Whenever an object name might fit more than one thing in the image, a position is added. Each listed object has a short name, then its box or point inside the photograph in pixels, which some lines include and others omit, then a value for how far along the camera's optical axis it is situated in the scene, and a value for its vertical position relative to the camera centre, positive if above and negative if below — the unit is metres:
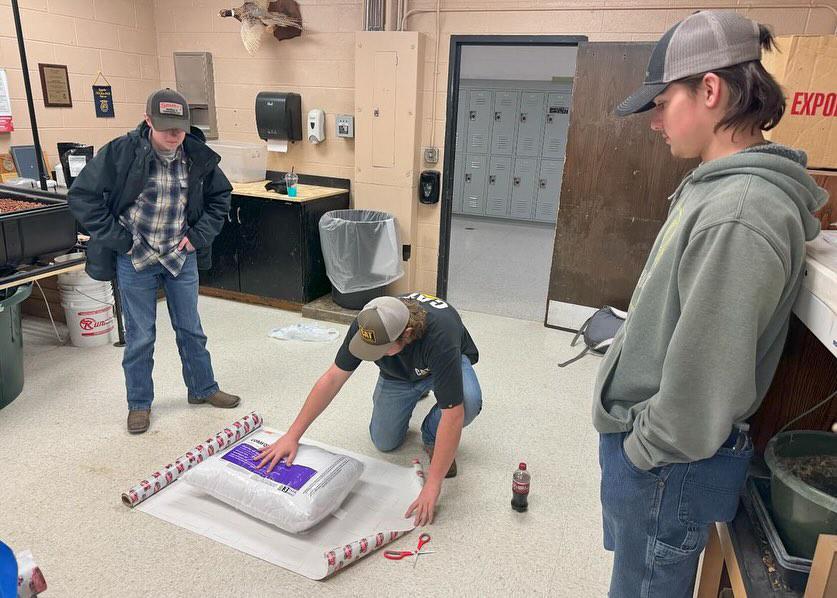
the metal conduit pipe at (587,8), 3.21 +0.76
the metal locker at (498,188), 7.64 -0.75
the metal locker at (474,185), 7.74 -0.74
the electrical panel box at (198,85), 4.69 +0.26
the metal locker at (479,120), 7.47 +0.11
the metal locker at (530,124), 7.25 +0.08
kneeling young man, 1.82 -0.80
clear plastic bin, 4.45 -0.30
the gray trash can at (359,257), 3.97 -0.90
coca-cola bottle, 2.14 -1.29
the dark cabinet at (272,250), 4.10 -0.92
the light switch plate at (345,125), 4.36 -0.01
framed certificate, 4.00 +0.19
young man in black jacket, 2.32 -0.44
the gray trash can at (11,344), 2.72 -1.09
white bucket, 3.39 -1.13
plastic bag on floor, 3.80 -1.36
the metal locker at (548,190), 7.43 -0.74
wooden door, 3.56 -0.34
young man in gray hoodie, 0.88 -0.26
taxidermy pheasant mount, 4.23 +0.73
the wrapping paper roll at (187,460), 2.13 -1.31
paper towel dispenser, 4.41 +0.05
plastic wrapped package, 1.93 -1.22
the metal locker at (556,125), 7.14 +0.08
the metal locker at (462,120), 7.57 +0.11
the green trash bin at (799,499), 0.95 -0.59
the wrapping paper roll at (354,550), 1.83 -1.35
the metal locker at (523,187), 7.53 -0.73
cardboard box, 1.39 +0.11
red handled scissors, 1.93 -1.40
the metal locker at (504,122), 7.35 +0.10
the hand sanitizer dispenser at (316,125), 4.42 -0.01
